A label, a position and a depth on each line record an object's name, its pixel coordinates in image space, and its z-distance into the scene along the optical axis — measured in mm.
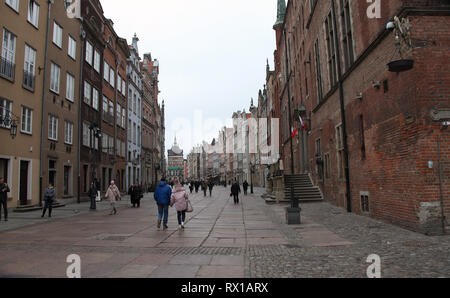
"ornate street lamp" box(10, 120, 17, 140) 17838
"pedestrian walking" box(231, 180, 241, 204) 24355
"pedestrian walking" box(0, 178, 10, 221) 14013
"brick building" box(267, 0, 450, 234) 8586
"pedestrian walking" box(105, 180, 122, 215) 17047
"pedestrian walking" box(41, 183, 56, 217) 15500
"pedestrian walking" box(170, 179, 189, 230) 11359
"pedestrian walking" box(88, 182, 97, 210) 19703
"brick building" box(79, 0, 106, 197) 27812
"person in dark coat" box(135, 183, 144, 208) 22438
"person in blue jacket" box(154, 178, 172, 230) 11359
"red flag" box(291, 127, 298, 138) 27808
